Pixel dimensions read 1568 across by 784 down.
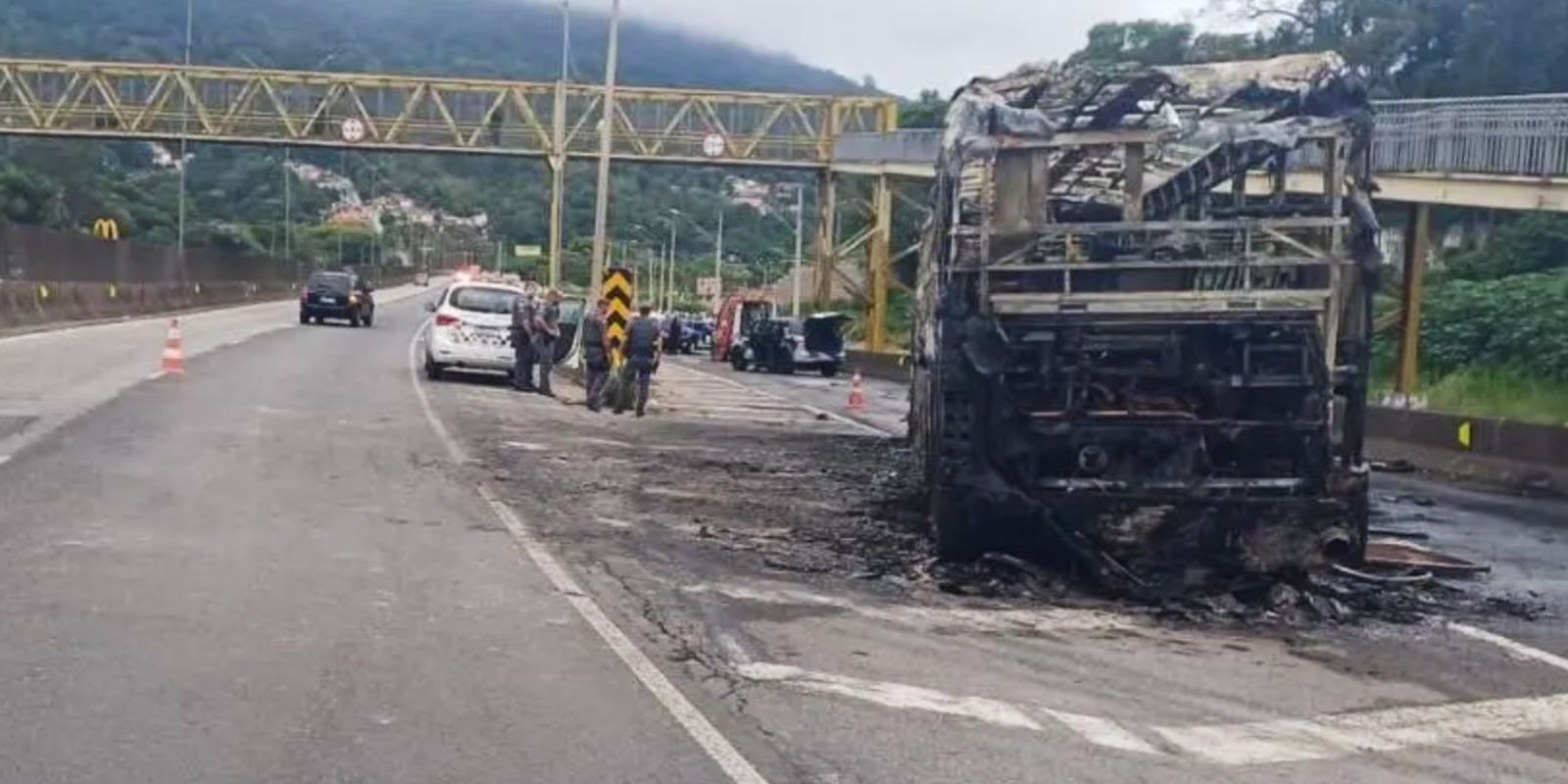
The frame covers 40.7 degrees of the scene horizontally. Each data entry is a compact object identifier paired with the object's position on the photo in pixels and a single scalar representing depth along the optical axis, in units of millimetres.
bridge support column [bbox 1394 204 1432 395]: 31641
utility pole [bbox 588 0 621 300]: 37531
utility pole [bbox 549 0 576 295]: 47681
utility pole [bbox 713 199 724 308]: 88750
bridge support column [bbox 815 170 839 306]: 62250
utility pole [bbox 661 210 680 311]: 105525
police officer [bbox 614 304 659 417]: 28453
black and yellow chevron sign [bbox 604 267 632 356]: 31141
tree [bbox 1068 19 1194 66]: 74375
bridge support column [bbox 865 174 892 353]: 57531
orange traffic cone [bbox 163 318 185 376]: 30188
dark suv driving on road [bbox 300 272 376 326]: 60094
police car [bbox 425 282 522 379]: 33219
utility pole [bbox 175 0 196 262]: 66344
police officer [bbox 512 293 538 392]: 32125
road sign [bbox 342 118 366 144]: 65938
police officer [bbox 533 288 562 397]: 32375
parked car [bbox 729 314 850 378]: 57406
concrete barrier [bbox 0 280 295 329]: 43156
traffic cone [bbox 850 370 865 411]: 36844
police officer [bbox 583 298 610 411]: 29219
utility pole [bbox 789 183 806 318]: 74300
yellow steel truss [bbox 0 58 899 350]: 64125
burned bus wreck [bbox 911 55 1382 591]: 12727
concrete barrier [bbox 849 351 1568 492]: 23703
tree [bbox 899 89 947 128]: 93856
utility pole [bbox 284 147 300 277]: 99625
